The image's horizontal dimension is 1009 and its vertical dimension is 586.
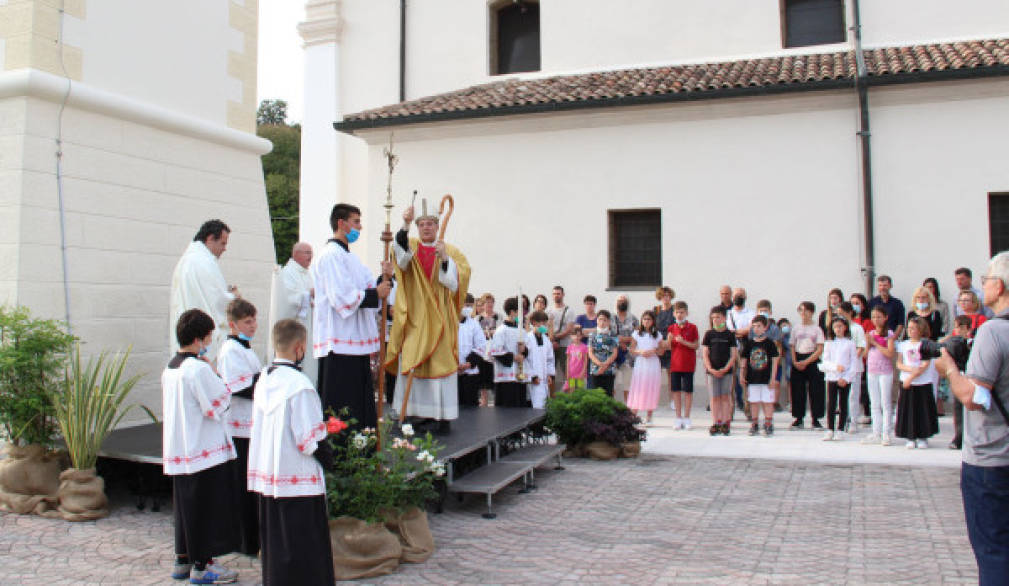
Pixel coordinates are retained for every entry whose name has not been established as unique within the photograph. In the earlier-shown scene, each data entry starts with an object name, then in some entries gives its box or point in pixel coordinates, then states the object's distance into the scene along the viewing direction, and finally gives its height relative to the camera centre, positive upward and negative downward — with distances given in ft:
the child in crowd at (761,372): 36.17 -1.58
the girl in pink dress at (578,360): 41.24 -1.21
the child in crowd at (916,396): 31.96 -2.39
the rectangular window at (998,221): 45.01 +6.00
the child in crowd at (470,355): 34.58 -0.77
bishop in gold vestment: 25.04 +0.26
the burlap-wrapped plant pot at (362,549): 17.13 -4.38
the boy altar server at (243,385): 17.95 -1.01
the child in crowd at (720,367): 36.32 -1.37
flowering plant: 17.92 -3.05
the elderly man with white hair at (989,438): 12.94 -1.63
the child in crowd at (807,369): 37.88 -1.55
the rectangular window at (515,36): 63.82 +22.74
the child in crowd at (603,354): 39.47 -0.86
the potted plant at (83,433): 20.40 -2.30
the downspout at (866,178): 46.06 +8.57
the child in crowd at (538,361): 36.09 -1.07
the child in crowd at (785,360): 43.37 -1.31
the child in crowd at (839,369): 35.01 -1.43
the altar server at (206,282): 22.74 +1.50
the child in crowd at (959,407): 30.64 -2.59
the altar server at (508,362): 34.81 -1.07
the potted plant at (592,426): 30.71 -3.29
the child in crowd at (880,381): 33.76 -1.88
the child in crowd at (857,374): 35.12 -1.65
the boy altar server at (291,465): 14.64 -2.25
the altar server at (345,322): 20.56 +0.37
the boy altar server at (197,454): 16.58 -2.31
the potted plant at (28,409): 20.65 -1.74
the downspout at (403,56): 63.72 +21.18
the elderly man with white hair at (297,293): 25.93 +1.37
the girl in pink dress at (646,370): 40.32 -1.65
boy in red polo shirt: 39.34 -1.15
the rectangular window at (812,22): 56.65 +21.00
